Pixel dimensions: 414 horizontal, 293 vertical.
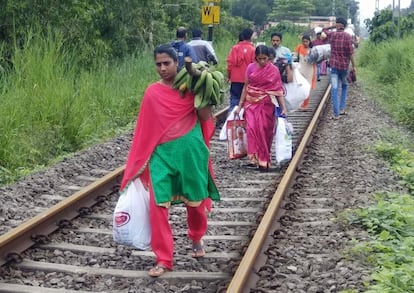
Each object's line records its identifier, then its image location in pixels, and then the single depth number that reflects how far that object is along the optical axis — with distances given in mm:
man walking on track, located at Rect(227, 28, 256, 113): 12180
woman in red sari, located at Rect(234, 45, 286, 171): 9164
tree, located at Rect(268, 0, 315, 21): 70188
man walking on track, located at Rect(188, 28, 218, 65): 12875
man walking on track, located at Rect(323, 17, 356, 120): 14289
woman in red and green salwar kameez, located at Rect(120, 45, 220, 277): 5105
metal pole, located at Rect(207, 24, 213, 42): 21069
